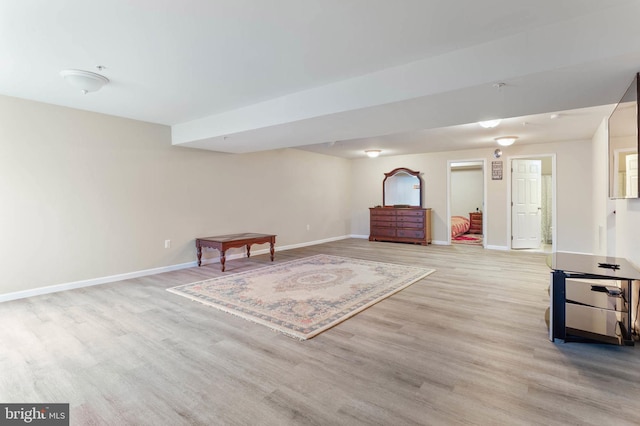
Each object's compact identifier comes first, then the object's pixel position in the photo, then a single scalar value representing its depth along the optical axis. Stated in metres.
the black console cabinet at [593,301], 2.37
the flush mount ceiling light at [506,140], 5.71
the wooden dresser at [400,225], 7.58
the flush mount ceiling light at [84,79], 2.88
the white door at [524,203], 6.81
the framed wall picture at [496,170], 6.91
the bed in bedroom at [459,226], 8.02
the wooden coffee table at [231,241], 4.88
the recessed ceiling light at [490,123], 4.29
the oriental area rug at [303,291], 2.95
